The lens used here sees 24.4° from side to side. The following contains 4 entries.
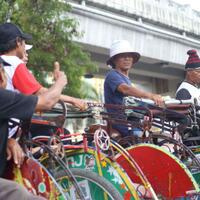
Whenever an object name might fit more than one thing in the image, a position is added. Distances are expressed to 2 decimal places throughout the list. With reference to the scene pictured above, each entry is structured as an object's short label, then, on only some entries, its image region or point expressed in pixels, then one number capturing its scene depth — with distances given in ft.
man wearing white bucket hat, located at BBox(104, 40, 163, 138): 14.28
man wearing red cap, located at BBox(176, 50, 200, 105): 16.65
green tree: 24.63
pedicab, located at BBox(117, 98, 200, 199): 13.07
